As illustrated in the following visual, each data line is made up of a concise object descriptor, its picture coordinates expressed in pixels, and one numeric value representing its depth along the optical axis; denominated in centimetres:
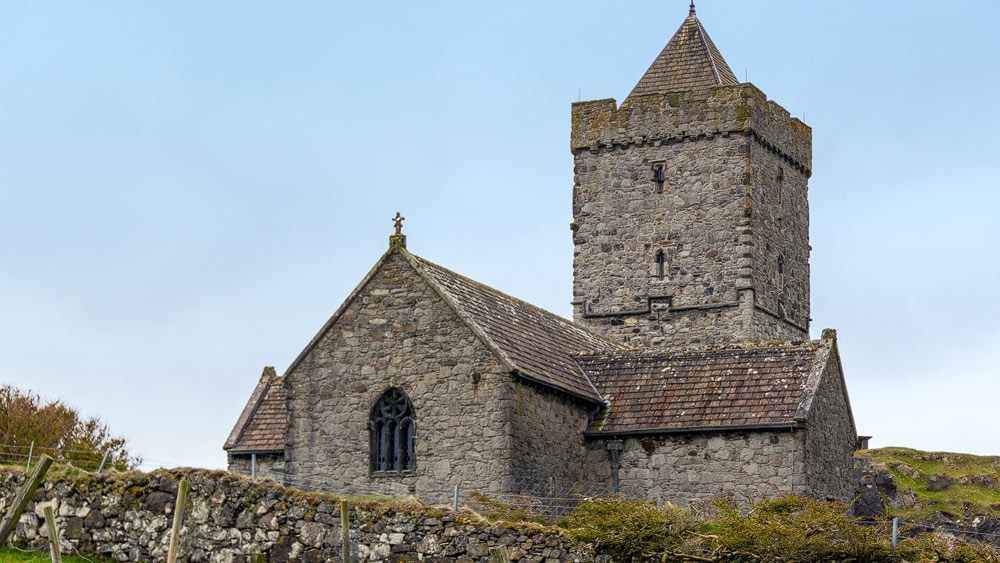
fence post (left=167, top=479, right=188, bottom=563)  2419
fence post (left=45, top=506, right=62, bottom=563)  2373
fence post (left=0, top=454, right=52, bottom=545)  2606
